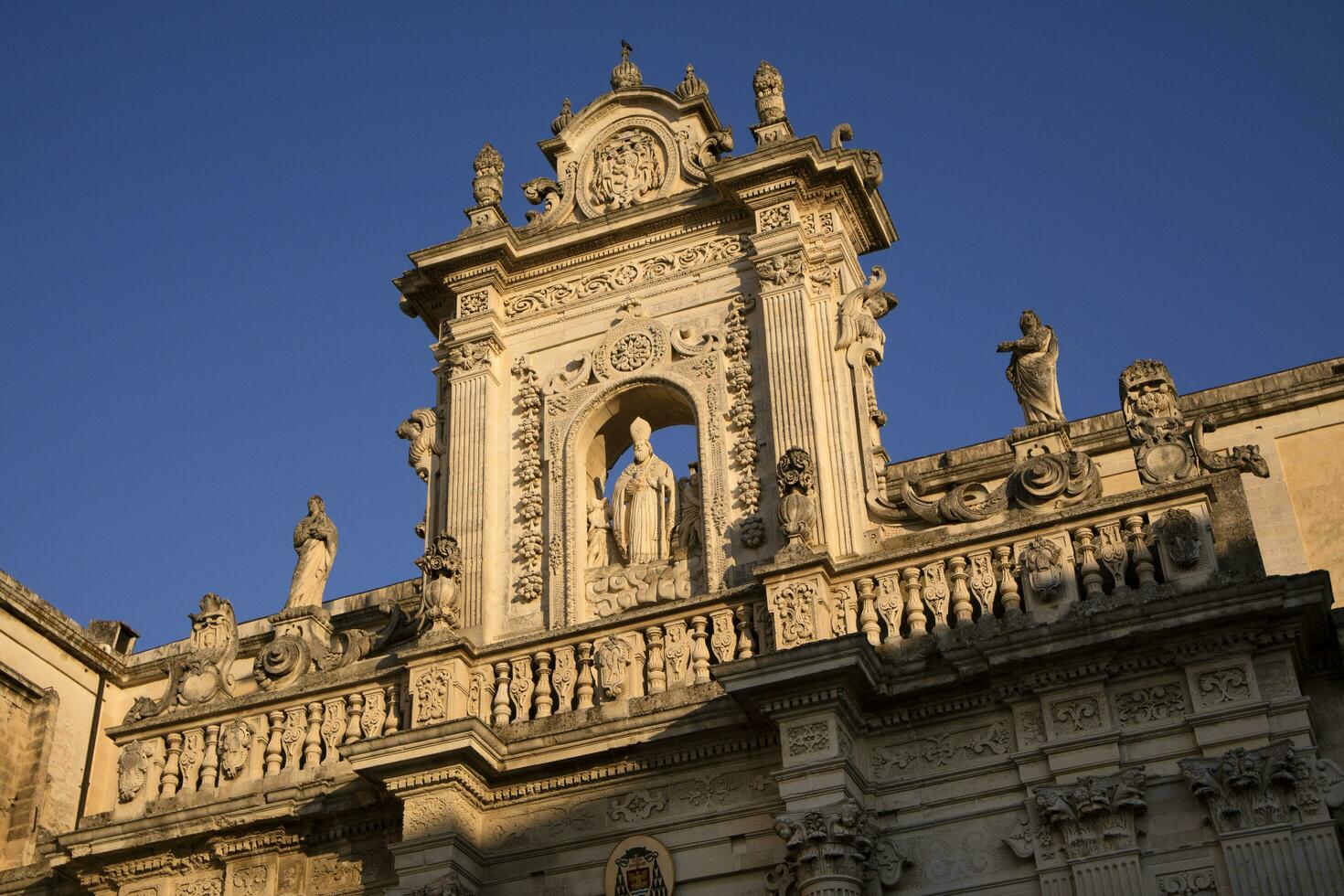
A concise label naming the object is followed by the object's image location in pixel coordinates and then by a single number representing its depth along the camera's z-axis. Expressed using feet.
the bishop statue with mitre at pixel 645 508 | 51.31
